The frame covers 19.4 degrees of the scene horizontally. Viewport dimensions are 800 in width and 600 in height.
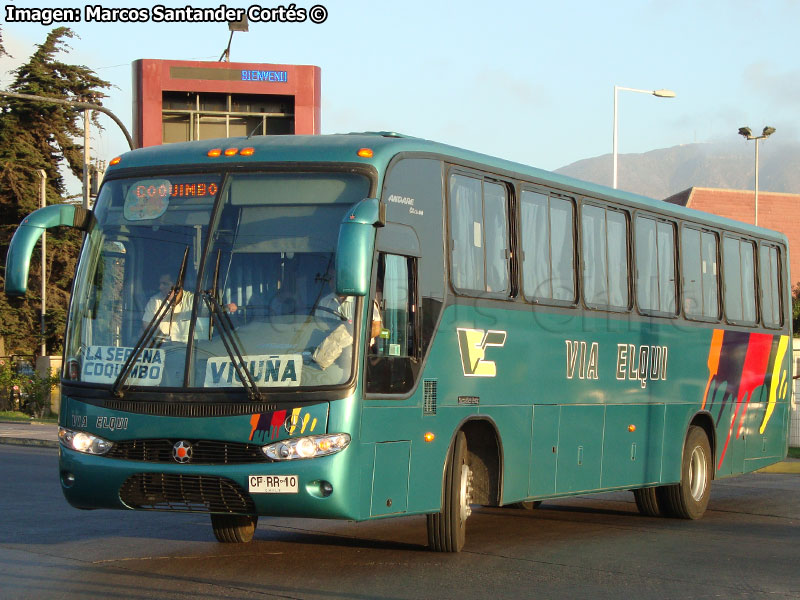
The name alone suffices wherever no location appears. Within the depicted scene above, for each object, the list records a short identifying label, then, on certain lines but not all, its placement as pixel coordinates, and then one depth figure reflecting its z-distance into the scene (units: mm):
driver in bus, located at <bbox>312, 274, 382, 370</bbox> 16759
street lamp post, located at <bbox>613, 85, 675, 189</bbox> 60182
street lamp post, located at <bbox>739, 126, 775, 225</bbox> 87487
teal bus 16620
